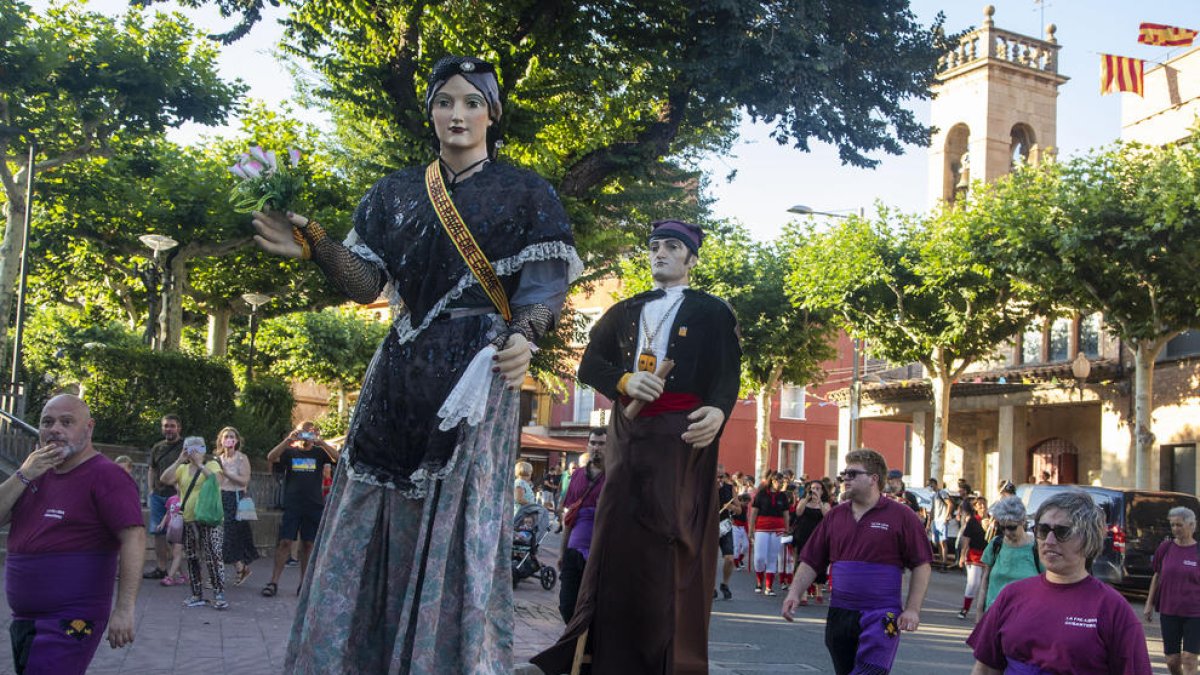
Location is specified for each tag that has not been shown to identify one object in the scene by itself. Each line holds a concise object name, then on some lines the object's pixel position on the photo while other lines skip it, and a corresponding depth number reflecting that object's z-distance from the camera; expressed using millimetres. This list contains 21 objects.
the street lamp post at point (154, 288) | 28703
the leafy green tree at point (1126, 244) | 24266
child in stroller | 17734
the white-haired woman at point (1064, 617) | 4570
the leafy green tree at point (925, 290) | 31156
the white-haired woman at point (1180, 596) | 11258
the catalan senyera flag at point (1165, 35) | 34875
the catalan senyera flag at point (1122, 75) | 35094
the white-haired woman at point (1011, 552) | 10094
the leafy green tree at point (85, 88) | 22342
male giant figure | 5957
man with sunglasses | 7258
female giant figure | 3869
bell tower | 45438
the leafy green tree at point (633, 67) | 12453
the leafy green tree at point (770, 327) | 40594
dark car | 21328
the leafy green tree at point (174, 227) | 28578
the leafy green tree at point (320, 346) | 47625
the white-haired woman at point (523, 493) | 18484
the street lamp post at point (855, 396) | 36969
